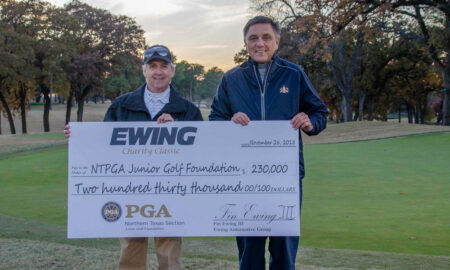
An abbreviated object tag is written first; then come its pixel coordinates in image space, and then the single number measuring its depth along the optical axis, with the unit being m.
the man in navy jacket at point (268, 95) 3.64
